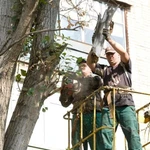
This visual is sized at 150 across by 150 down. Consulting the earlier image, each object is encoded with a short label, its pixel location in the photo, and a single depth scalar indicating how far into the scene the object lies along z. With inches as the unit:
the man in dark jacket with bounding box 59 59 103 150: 358.3
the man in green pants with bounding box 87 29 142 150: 341.7
